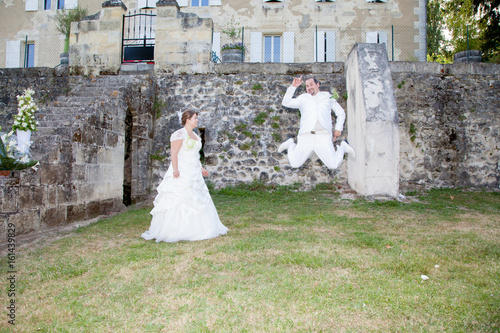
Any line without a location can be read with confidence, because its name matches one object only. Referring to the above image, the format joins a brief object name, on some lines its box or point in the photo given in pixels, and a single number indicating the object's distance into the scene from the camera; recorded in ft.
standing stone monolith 23.94
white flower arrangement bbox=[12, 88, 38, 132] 17.38
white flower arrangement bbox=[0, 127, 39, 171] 14.99
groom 17.13
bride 16.11
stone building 52.75
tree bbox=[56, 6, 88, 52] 43.24
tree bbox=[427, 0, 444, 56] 58.90
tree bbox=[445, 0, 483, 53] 36.58
